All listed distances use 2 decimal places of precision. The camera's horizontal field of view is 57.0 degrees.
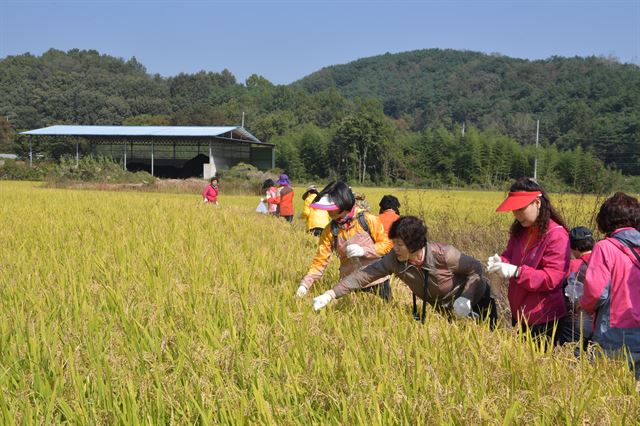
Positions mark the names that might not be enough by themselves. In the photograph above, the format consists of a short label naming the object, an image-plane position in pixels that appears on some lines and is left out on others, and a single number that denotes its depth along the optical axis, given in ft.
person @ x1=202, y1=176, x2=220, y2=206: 42.31
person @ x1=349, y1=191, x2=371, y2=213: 20.76
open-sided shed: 99.50
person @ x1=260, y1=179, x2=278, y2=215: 34.09
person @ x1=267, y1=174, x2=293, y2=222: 31.42
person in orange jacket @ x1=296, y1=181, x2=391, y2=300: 11.50
